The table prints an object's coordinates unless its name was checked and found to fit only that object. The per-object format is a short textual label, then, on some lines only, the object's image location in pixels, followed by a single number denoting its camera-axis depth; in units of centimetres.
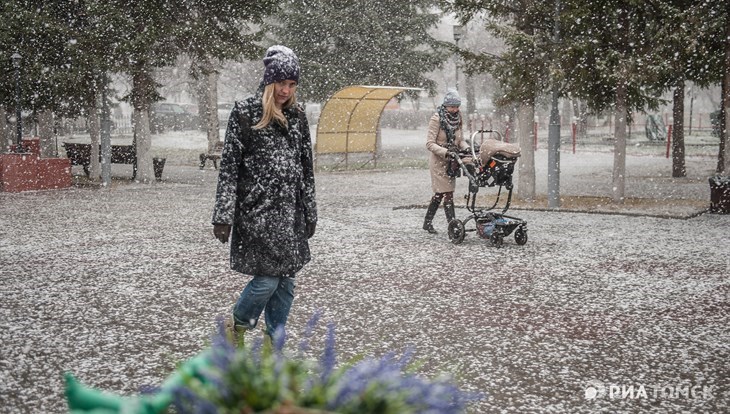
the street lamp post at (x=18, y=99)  1678
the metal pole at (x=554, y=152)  1389
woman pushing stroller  1013
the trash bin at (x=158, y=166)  2045
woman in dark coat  431
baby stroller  966
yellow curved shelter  2380
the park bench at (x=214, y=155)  2438
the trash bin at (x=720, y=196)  1302
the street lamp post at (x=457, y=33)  2678
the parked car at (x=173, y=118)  4916
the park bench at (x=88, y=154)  2122
